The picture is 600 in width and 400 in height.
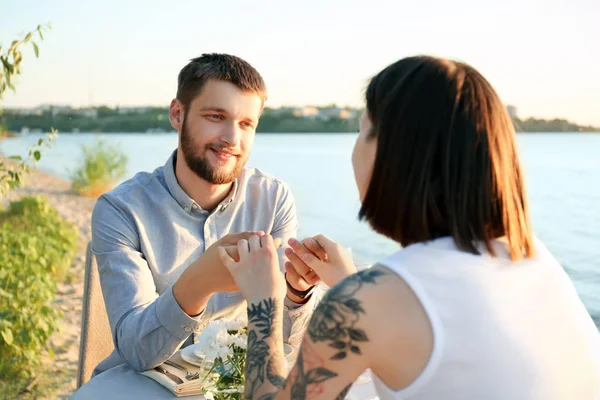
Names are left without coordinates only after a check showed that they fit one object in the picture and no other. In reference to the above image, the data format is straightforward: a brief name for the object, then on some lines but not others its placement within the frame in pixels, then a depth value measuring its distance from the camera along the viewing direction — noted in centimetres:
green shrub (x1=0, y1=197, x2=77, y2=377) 373
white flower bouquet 142
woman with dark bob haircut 102
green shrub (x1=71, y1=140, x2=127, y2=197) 1295
